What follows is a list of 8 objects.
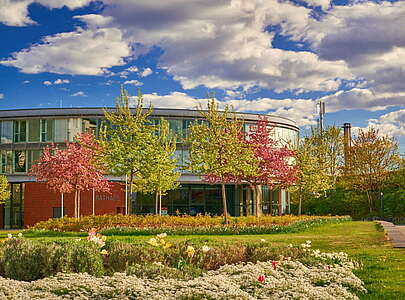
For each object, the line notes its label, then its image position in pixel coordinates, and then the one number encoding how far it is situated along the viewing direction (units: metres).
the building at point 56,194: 44.22
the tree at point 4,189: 44.32
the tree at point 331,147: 50.97
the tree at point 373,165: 49.81
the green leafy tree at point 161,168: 26.61
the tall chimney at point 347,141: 52.84
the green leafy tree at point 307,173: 40.41
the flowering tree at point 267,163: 34.16
